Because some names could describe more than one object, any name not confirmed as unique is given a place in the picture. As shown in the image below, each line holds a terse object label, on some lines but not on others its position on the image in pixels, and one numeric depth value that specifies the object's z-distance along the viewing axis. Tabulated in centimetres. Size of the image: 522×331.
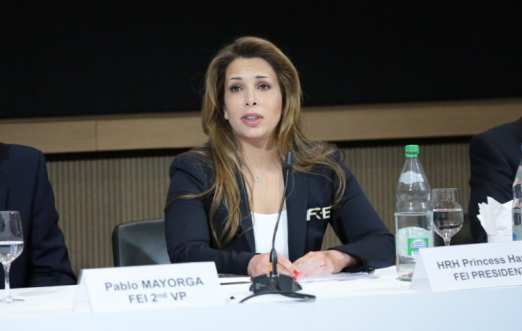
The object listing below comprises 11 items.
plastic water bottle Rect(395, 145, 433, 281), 590
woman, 637
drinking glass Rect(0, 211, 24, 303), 570
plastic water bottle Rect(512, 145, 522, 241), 594
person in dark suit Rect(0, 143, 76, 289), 618
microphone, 561
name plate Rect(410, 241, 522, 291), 562
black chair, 648
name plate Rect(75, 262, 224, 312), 549
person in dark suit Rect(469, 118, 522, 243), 640
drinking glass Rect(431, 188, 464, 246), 595
